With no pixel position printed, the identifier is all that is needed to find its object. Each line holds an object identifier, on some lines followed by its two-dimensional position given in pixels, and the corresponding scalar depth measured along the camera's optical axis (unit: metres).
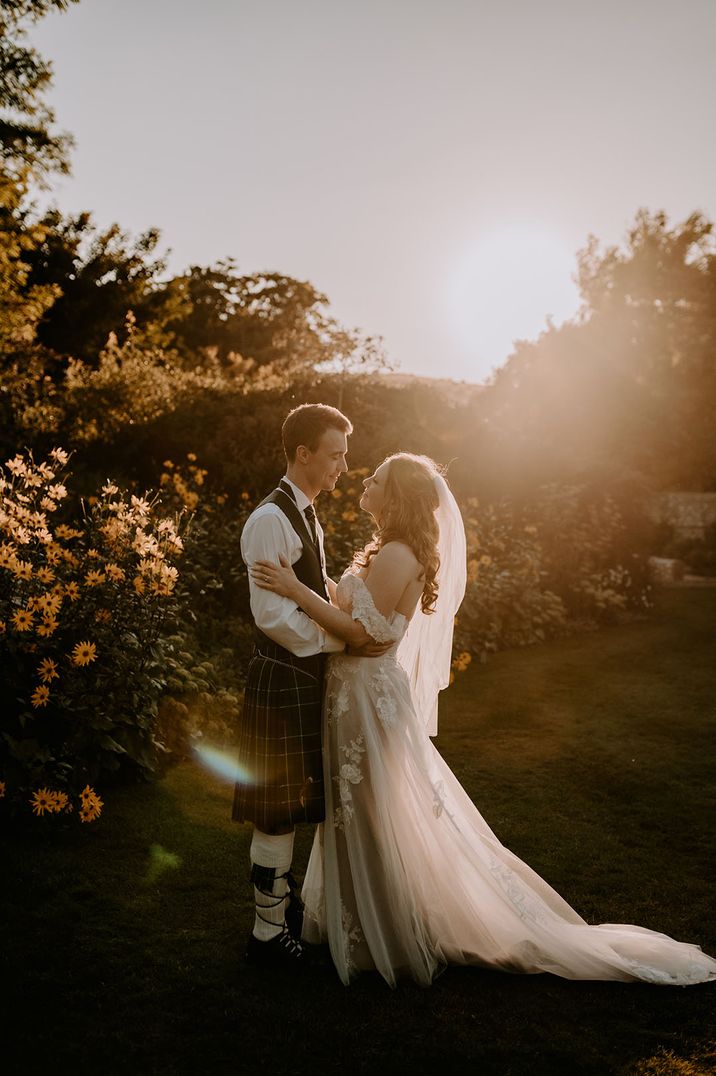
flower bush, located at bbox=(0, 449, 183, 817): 4.06
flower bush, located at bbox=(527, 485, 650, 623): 10.65
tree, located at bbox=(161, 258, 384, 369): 25.48
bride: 3.02
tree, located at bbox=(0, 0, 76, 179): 13.28
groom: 3.00
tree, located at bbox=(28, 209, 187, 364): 22.41
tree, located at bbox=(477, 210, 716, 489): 23.78
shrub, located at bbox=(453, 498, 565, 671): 8.69
